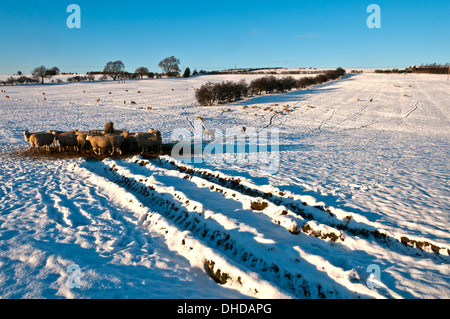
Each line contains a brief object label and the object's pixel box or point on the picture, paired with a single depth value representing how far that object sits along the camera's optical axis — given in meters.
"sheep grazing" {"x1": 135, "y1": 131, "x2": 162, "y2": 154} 15.04
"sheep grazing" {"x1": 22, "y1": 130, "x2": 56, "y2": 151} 14.82
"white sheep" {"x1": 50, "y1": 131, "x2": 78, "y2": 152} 15.24
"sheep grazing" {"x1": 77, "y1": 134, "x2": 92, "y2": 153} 15.30
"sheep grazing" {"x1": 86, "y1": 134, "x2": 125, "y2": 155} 14.27
